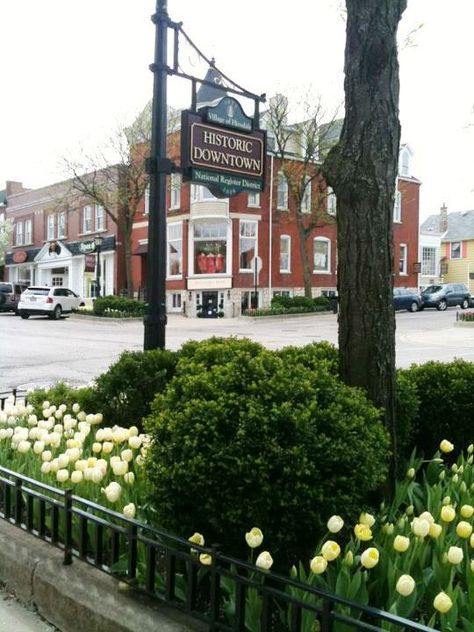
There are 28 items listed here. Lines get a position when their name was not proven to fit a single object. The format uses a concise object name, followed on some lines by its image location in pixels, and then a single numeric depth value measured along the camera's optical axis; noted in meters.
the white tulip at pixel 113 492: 2.91
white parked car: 32.06
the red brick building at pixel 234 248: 34.09
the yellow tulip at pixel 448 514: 2.57
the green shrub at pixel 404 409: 3.80
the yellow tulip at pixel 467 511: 2.66
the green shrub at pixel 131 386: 5.06
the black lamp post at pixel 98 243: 32.81
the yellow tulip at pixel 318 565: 2.12
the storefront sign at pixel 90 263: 35.44
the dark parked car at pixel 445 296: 39.59
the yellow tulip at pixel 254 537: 2.32
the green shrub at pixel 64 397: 5.31
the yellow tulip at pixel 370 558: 2.18
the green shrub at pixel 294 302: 32.36
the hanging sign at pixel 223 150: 5.89
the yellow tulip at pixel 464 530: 2.45
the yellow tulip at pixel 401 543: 2.28
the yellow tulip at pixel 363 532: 2.36
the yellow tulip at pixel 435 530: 2.45
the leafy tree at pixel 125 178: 33.16
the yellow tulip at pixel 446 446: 3.50
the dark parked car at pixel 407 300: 37.37
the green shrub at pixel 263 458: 2.53
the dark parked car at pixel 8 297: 36.59
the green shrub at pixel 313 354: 3.85
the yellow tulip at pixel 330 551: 2.21
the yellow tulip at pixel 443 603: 1.95
